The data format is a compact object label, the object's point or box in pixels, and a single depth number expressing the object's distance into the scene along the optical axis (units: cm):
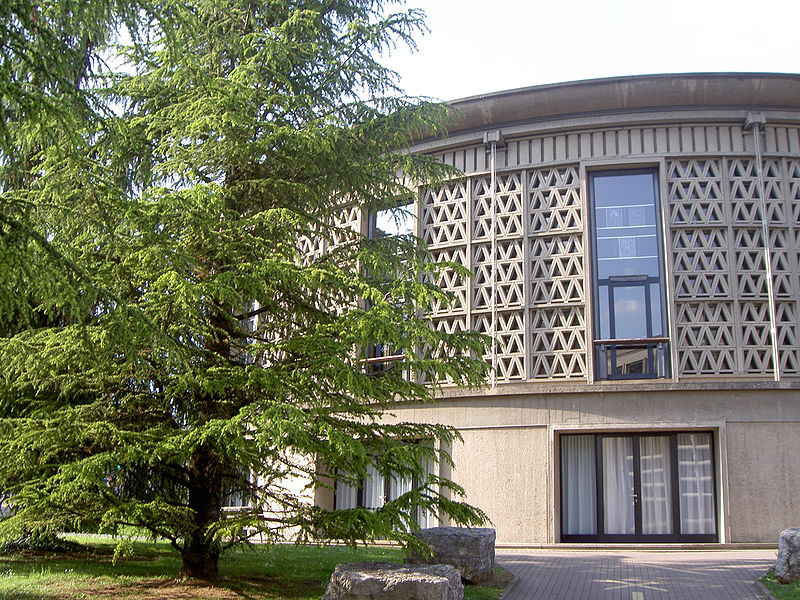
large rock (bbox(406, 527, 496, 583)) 1205
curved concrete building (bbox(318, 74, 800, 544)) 1825
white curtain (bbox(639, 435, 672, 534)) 1864
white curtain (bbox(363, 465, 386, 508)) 2145
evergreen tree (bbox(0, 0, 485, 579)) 992
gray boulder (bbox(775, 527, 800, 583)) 1163
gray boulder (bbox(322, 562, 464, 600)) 908
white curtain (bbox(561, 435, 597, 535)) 1906
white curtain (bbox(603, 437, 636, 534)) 1888
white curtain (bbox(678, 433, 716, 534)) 1844
